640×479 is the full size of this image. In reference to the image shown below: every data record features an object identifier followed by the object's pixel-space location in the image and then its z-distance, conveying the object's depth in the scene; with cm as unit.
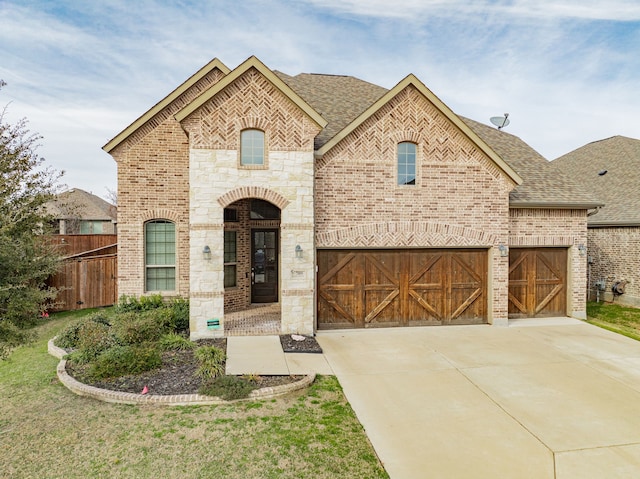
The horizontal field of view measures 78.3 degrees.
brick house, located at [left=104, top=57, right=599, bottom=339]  988
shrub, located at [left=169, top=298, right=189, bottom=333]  1039
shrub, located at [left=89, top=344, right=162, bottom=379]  715
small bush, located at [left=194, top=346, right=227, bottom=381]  716
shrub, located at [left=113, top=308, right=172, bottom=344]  858
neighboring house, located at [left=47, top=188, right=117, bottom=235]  3159
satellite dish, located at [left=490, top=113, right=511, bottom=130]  1628
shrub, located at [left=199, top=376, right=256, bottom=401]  637
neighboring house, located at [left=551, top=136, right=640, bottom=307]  1534
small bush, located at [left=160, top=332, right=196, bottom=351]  891
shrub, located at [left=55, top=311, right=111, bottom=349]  914
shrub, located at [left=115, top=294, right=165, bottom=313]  1135
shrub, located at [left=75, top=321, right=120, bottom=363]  800
